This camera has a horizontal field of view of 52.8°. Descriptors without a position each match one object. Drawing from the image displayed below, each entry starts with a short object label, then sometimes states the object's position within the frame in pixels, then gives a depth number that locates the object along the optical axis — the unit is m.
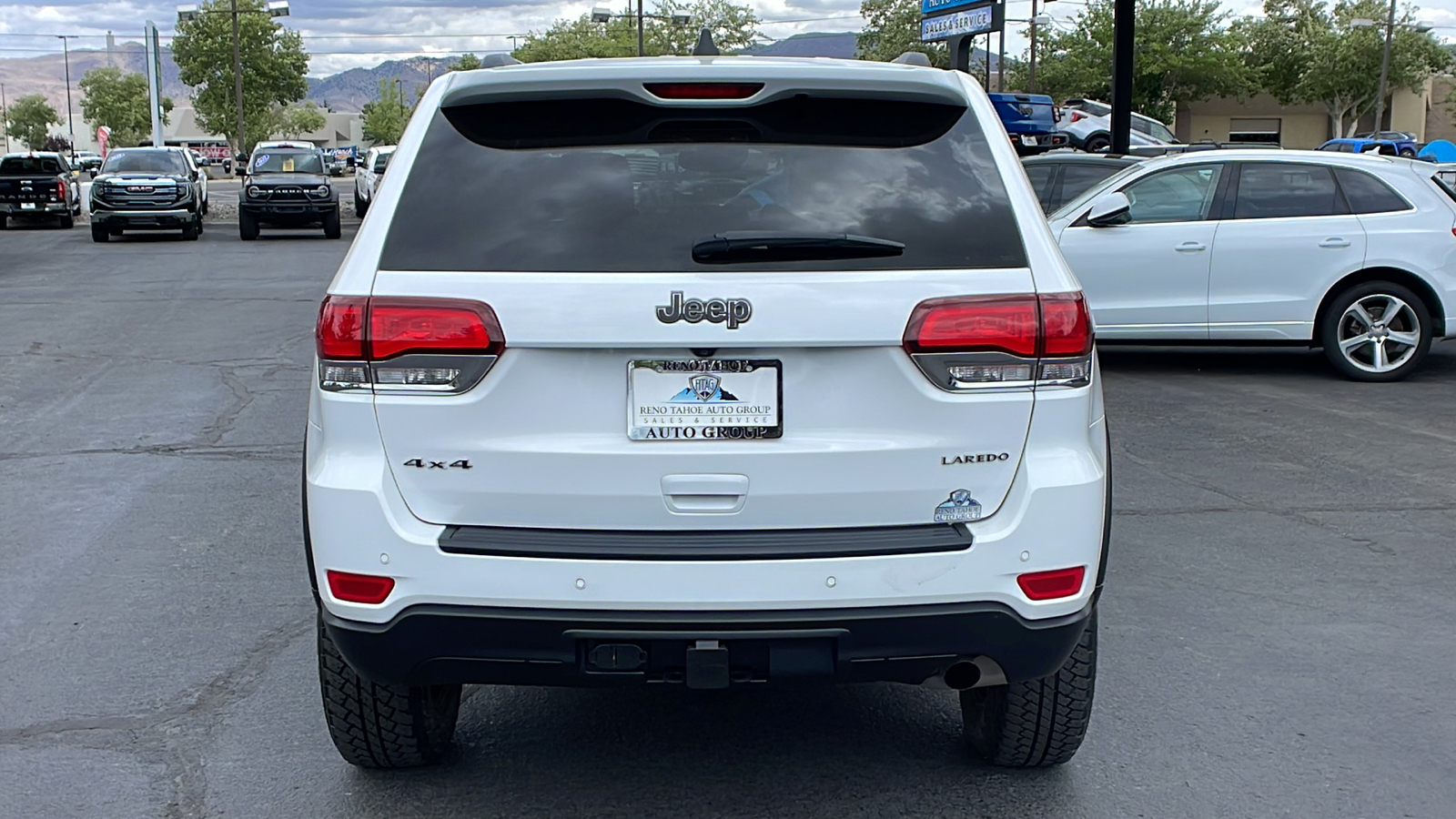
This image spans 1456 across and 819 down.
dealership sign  24.81
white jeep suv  3.16
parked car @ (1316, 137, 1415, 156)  33.56
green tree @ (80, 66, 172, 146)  143.50
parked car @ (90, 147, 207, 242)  26.67
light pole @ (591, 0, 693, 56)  57.50
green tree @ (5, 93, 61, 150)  166.46
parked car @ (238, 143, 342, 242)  27.48
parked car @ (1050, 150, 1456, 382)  10.69
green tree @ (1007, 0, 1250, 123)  67.62
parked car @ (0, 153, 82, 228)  30.39
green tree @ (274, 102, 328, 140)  149.00
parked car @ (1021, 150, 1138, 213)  12.48
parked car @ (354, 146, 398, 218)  33.66
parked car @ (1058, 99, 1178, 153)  32.09
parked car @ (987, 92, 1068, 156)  29.28
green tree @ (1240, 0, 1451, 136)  74.62
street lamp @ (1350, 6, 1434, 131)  64.55
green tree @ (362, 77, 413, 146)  130.25
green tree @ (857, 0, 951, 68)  84.56
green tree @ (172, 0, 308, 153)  89.19
